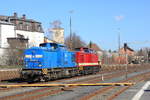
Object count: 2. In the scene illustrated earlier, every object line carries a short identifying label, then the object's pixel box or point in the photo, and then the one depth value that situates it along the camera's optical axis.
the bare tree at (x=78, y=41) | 122.96
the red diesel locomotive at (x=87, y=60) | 39.57
